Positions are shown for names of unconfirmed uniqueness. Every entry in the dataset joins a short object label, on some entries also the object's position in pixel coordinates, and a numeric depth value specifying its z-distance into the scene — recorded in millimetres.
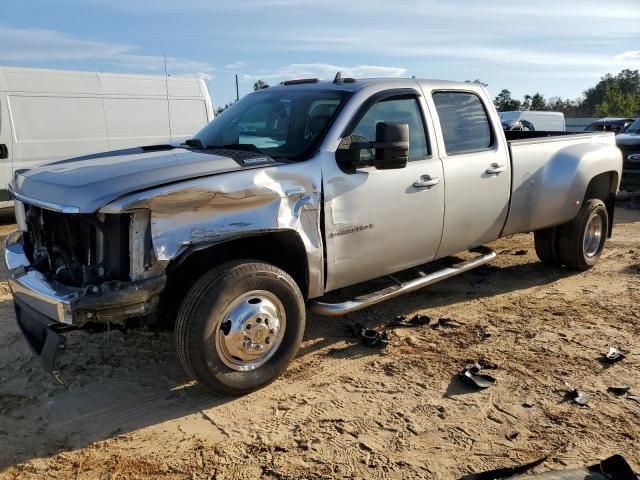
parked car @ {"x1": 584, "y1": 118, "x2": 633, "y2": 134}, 21108
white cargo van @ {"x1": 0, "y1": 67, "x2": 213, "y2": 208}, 8383
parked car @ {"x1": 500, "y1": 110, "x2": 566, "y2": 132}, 20412
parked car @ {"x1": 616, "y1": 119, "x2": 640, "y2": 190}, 11648
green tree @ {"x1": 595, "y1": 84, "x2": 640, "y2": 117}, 41812
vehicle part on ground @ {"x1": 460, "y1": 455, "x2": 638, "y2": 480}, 2771
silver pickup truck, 3230
